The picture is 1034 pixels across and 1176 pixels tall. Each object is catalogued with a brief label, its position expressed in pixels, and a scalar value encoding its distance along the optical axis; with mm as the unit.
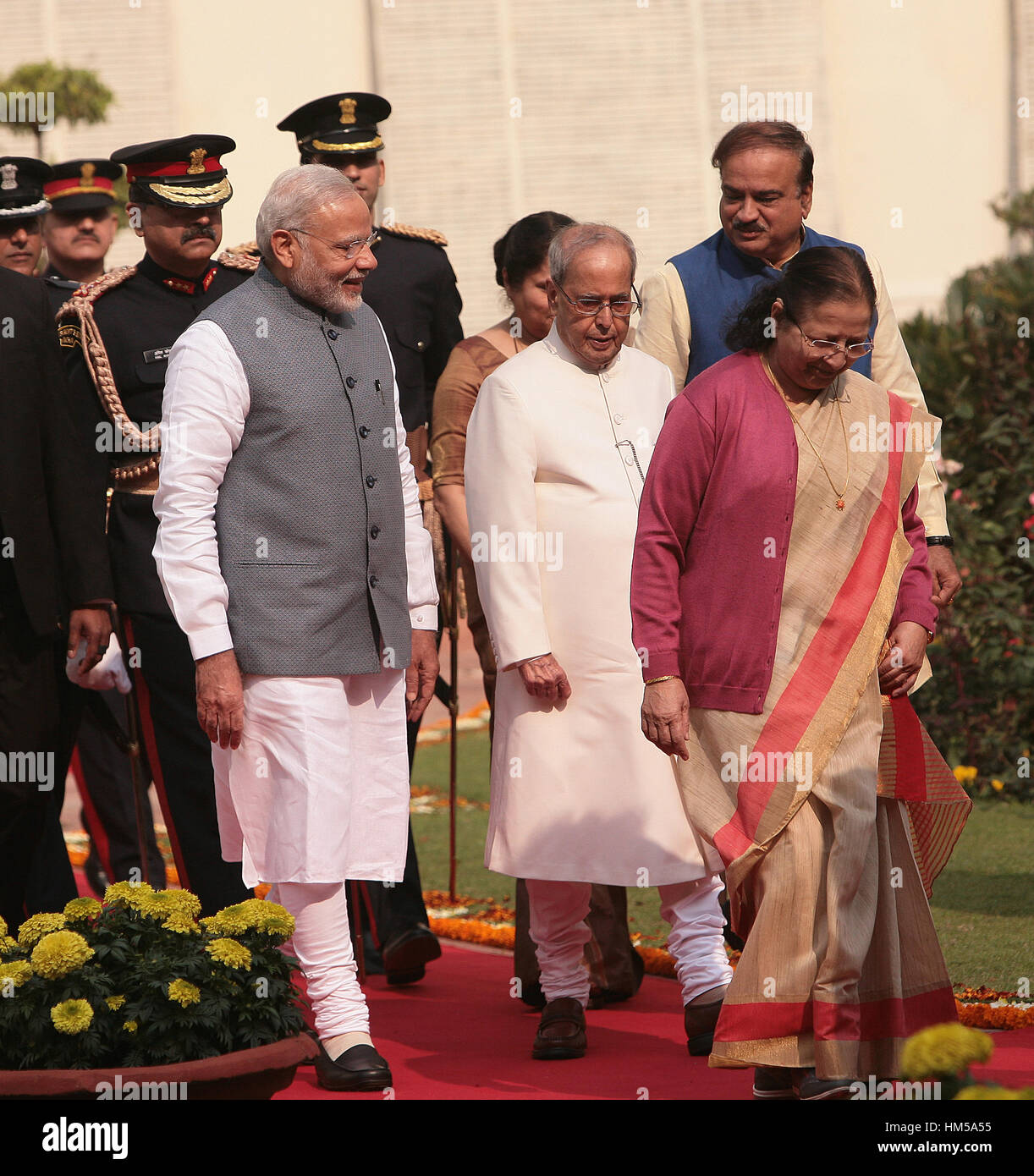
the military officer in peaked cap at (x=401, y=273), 6148
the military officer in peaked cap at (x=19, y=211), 6738
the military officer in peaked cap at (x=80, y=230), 7973
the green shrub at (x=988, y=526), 8633
